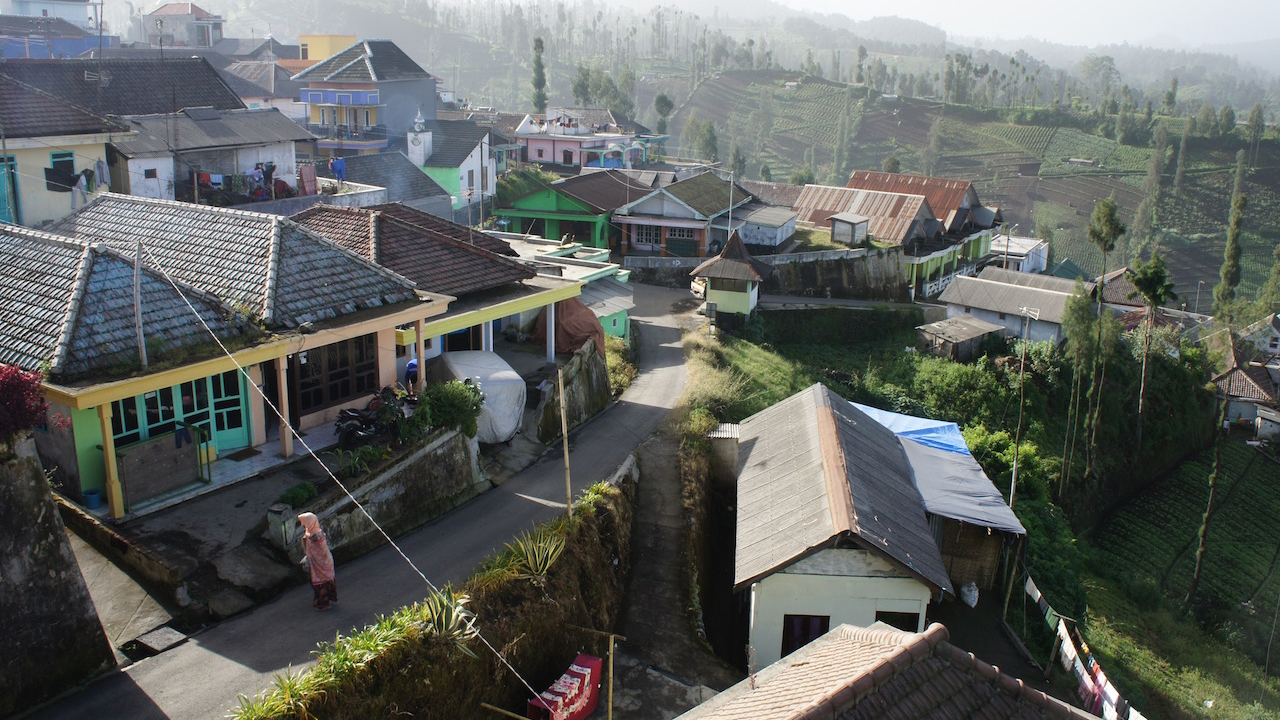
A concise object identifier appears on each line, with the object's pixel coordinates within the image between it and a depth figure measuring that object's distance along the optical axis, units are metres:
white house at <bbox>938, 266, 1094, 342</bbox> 41.22
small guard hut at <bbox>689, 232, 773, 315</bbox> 36.75
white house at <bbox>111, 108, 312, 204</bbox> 28.42
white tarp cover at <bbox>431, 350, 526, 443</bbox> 19.77
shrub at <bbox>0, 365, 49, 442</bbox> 10.63
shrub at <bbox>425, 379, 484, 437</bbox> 17.56
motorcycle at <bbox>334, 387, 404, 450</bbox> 16.97
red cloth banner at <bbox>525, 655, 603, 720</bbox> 12.09
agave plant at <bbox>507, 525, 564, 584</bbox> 13.72
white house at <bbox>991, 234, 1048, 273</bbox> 59.09
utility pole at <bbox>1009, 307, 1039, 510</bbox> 41.17
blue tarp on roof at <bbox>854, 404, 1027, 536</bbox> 19.81
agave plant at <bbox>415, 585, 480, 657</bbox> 11.59
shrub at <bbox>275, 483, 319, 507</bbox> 14.47
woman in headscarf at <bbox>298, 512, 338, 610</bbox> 12.76
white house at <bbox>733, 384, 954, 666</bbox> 15.45
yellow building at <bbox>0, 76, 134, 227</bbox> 23.70
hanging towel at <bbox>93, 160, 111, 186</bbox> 26.28
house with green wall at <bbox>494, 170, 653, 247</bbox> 43.56
